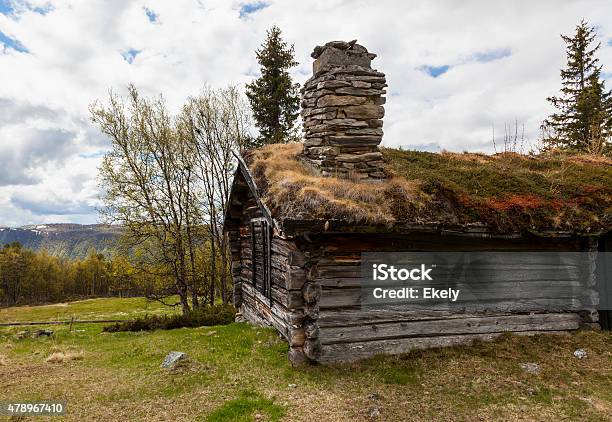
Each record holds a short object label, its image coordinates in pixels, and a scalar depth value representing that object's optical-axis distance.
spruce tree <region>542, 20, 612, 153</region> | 27.25
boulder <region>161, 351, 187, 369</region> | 8.73
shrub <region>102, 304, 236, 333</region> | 16.47
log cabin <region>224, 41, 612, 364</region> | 7.93
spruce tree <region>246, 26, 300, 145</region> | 25.64
